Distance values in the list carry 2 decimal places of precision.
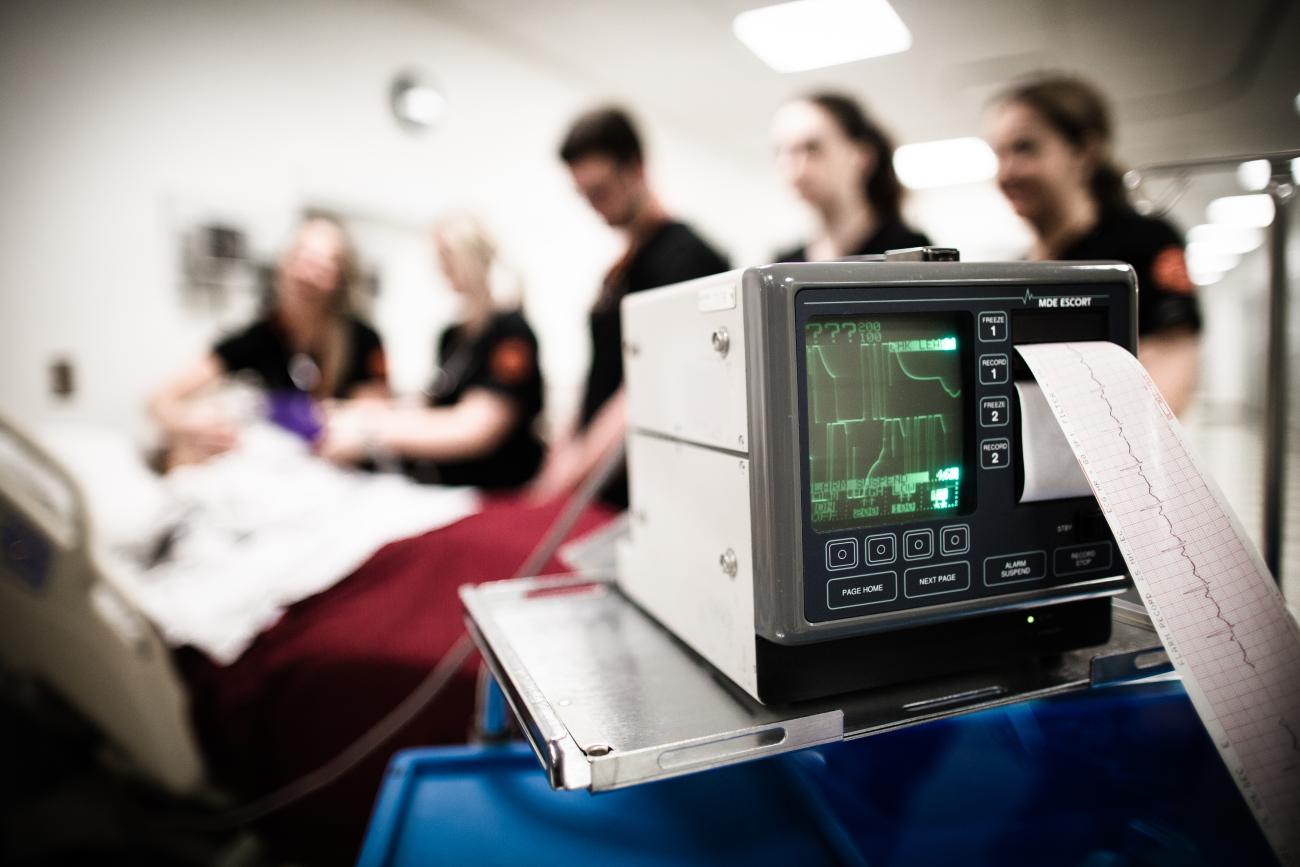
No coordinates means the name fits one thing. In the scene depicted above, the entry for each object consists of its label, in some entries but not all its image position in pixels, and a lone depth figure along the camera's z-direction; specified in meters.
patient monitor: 0.51
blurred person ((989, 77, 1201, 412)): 0.81
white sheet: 1.40
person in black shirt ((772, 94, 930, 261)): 1.12
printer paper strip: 0.48
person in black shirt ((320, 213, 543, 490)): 2.02
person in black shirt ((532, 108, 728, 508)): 1.58
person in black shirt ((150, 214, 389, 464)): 2.50
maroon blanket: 1.23
